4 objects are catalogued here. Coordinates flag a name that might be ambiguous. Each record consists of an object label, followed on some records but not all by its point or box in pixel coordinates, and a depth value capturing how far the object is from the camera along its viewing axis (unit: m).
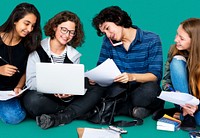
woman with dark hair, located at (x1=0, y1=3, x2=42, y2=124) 2.85
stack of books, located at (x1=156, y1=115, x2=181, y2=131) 2.80
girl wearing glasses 2.81
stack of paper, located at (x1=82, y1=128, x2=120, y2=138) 2.65
